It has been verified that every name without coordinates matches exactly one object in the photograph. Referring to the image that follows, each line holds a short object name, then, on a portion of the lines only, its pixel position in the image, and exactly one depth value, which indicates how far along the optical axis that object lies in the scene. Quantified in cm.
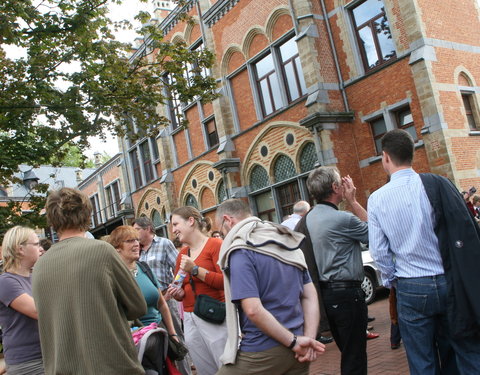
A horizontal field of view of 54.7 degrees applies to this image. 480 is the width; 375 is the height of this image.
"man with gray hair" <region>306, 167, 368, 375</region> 367
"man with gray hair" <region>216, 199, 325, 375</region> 254
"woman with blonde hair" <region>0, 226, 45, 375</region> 345
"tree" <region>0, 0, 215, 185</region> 955
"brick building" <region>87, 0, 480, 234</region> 1399
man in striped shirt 295
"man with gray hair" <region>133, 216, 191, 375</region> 583
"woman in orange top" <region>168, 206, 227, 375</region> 378
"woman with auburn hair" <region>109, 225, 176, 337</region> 402
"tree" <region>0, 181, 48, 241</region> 1039
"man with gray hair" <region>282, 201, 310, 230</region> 816
